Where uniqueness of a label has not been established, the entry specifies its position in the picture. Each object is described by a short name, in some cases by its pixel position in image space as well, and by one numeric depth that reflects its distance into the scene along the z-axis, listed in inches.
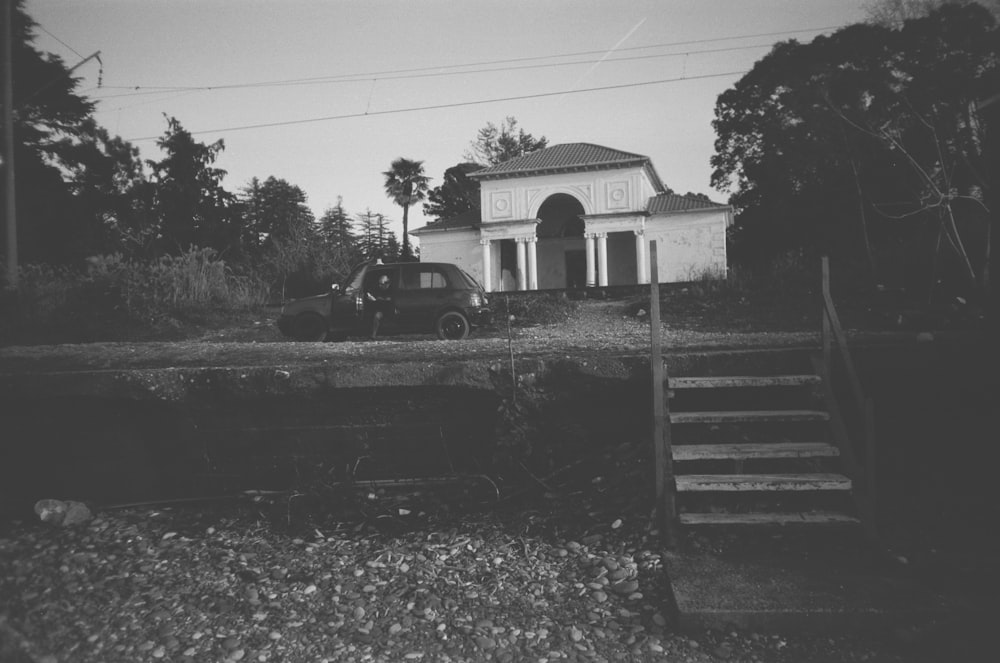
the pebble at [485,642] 109.0
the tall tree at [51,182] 874.8
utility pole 428.1
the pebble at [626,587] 124.0
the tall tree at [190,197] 1385.3
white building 1106.7
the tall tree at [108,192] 1041.5
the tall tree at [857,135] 577.9
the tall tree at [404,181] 1724.9
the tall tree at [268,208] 1569.9
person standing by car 398.0
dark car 395.9
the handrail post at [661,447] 136.3
